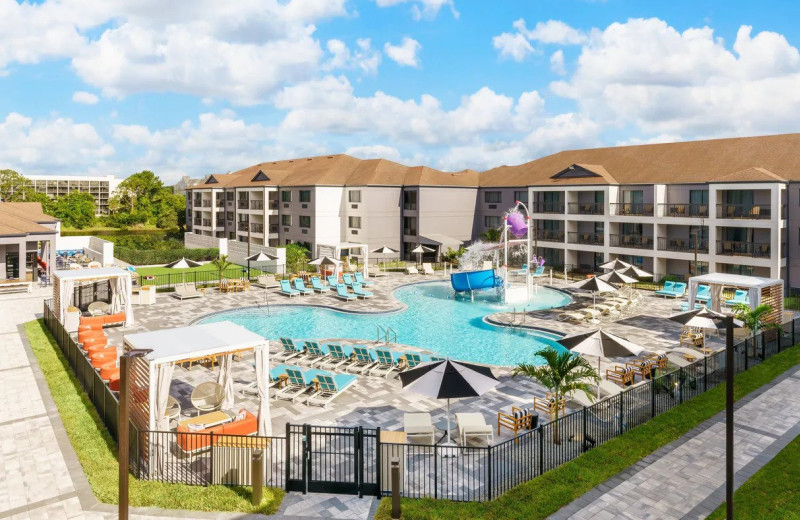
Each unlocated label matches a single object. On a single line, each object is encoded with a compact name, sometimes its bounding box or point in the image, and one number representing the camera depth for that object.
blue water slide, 35.19
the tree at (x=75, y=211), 88.25
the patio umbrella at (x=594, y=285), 27.42
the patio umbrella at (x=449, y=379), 12.97
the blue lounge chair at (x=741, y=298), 30.55
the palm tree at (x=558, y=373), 13.34
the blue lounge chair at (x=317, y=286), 36.44
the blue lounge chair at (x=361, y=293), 34.47
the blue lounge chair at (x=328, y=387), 16.25
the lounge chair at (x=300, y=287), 35.66
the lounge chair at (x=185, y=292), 33.12
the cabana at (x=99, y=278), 24.75
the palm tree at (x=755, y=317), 21.75
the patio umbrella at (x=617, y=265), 32.97
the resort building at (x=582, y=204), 35.84
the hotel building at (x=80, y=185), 150.12
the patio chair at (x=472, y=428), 13.23
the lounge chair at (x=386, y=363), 19.23
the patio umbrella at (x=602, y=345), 16.08
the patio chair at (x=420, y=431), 13.18
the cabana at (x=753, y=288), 24.17
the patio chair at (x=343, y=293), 33.97
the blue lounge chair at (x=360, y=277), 37.44
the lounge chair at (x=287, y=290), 35.41
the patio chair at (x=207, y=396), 14.55
